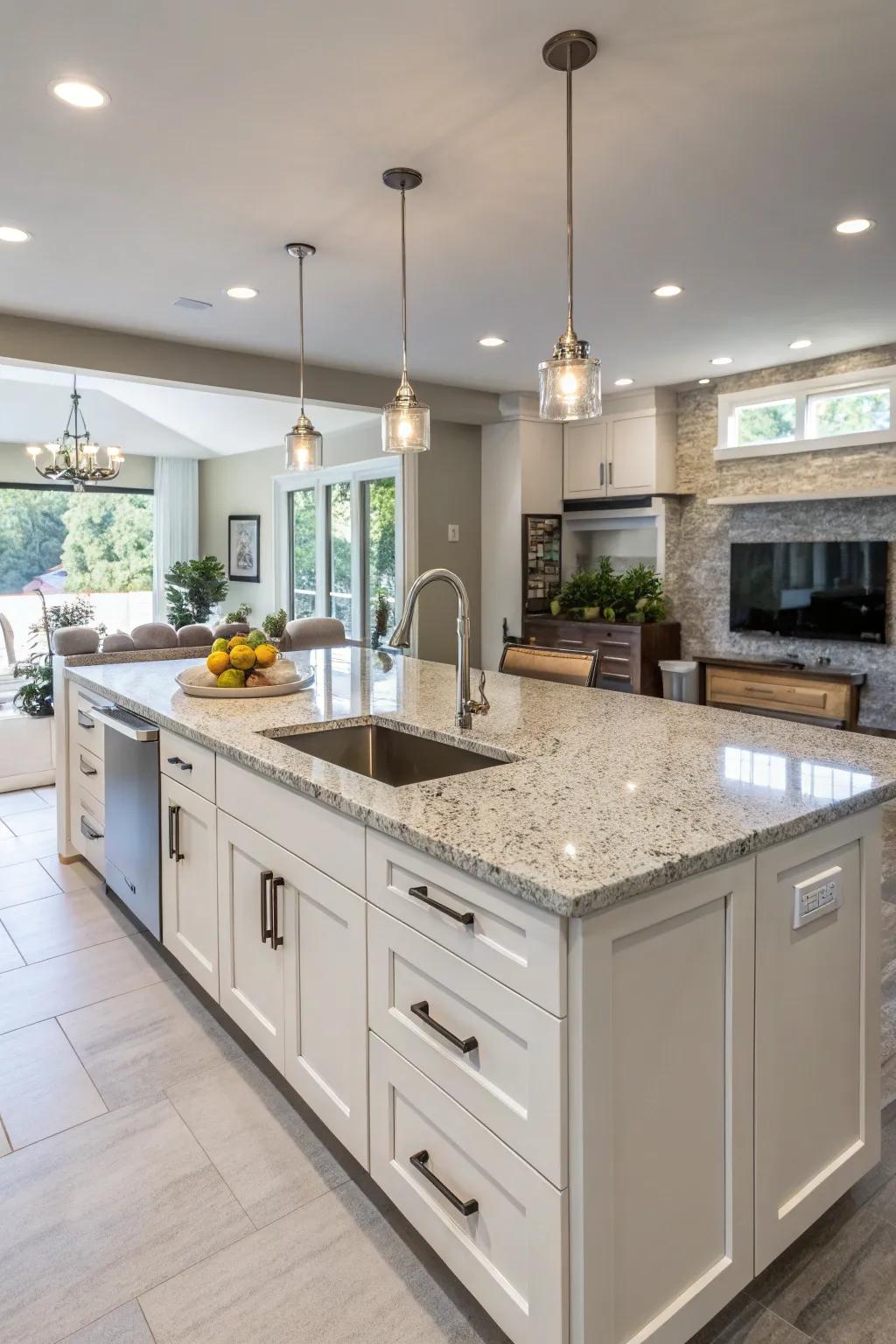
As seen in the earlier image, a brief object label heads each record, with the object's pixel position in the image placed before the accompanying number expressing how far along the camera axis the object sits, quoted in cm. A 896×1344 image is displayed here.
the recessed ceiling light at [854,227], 309
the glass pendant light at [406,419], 264
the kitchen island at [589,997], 114
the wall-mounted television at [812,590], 514
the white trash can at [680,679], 577
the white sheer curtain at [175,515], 952
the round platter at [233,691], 264
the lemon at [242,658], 269
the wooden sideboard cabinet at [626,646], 598
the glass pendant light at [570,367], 201
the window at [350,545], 691
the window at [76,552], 875
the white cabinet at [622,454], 607
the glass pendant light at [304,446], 332
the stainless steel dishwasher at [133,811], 254
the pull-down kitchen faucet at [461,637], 207
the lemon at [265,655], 273
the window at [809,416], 504
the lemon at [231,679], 267
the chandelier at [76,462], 679
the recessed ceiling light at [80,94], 216
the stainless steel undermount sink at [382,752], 218
